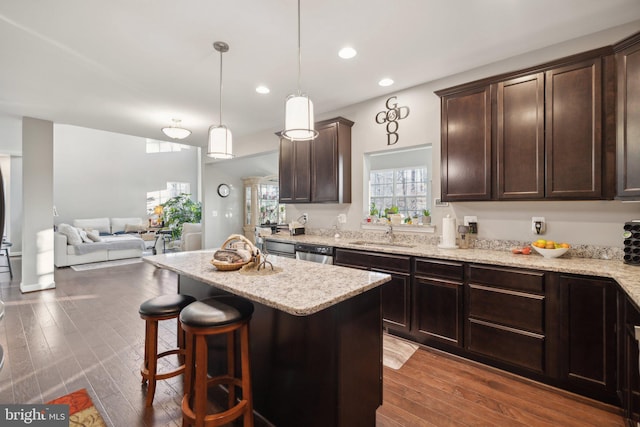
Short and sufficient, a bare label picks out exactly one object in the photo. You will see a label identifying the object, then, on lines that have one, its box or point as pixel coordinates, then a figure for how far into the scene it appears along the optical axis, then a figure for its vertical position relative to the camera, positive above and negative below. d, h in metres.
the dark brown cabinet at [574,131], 2.19 +0.64
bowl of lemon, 2.37 -0.29
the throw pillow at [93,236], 7.00 -0.54
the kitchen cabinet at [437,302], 2.53 -0.80
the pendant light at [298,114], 1.97 +0.68
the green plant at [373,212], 3.89 +0.02
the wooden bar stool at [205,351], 1.46 -0.73
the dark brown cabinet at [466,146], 2.69 +0.65
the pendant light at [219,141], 2.76 +0.69
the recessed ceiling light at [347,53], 2.65 +1.50
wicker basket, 1.92 -0.26
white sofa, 6.39 -0.69
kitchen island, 1.45 -0.72
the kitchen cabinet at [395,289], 2.84 -0.75
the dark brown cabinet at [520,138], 2.43 +0.65
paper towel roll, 2.96 -0.19
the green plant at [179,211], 8.98 +0.08
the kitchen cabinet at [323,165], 3.86 +0.67
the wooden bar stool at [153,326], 1.92 -0.75
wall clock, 7.38 +0.62
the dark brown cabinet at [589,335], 1.89 -0.83
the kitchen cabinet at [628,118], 1.91 +0.64
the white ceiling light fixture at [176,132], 4.40 +1.25
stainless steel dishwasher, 3.46 -0.48
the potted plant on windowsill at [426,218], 3.36 -0.06
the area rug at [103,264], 6.27 -1.15
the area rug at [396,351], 2.49 -1.27
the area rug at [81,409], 1.77 -1.26
